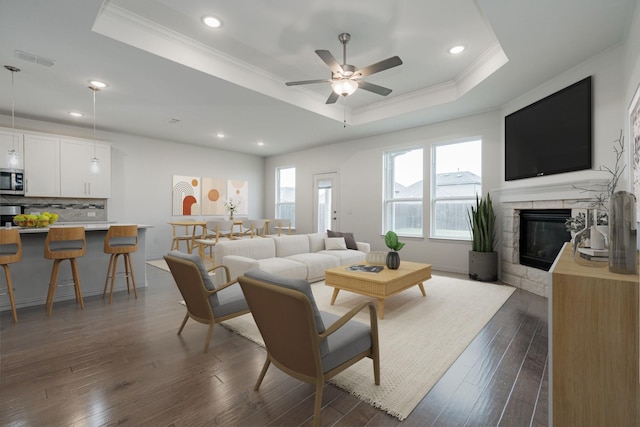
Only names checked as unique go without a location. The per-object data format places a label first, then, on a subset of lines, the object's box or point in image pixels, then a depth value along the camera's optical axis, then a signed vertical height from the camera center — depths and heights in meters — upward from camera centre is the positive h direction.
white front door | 7.51 +0.20
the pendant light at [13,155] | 3.58 +0.66
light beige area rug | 1.93 -1.16
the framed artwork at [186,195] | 7.45 +0.36
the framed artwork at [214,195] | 7.97 +0.38
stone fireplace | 3.70 +0.00
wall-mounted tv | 3.50 +1.02
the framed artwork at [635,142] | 2.09 +0.54
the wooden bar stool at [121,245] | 3.89 -0.49
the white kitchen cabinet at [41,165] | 5.29 +0.79
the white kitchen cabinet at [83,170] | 5.68 +0.76
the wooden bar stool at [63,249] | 3.38 -0.49
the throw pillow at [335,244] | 5.46 -0.64
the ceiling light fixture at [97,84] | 3.97 +1.71
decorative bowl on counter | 3.51 -0.15
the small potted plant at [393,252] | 3.76 -0.54
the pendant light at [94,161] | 4.19 +0.73
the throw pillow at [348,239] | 5.71 -0.58
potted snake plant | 4.76 -0.58
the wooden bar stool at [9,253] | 3.04 -0.48
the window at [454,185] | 5.45 +0.48
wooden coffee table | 3.15 -0.81
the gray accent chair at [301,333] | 1.54 -0.72
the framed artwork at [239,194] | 8.51 +0.44
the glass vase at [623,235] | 1.30 -0.11
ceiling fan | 2.91 +1.45
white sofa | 3.95 -0.74
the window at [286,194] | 8.77 +0.47
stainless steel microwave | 5.02 +0.47
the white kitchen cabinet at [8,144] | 5.05 +1.11
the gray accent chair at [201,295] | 2.43 -0.76
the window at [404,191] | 6.15 +0.40
